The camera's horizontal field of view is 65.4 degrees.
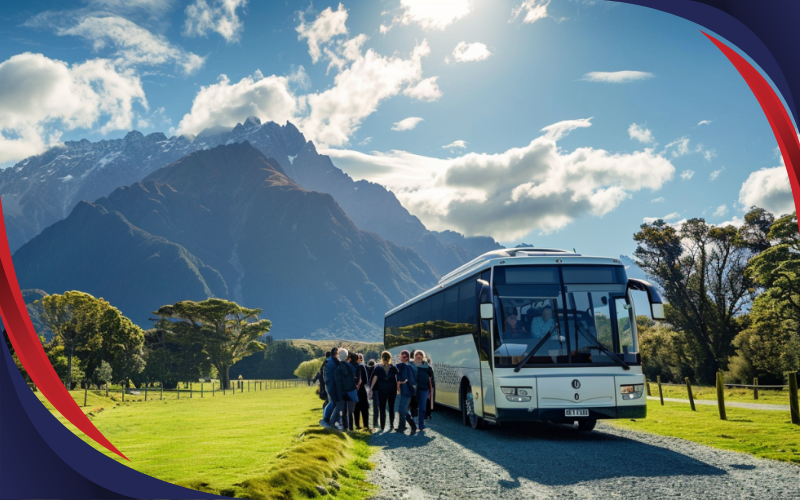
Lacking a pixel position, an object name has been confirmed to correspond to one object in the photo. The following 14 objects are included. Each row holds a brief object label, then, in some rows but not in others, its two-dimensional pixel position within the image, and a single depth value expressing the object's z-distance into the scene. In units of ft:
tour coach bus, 41.65
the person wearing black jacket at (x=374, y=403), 52.95
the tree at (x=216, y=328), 240.32
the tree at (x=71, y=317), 156.04
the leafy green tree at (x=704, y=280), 154.40
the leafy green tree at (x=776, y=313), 112.16
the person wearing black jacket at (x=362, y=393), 50.34
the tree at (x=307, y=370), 280.51
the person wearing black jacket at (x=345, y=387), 47.16
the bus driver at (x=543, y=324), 42.88
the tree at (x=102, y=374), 162.71
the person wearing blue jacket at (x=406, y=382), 49.52
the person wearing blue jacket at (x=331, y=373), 46.80
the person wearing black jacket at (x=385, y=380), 49.65
